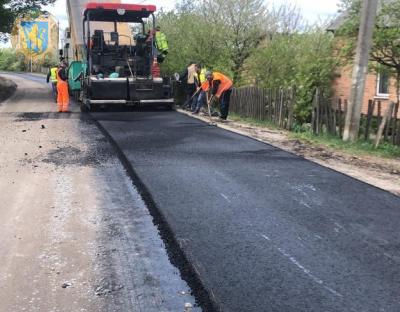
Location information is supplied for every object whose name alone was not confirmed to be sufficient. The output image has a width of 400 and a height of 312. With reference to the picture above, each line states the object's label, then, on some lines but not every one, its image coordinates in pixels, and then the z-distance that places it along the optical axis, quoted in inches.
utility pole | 373.4
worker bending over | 529.7
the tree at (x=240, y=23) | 727.1
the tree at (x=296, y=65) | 590.1
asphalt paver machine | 551.2
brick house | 716.0
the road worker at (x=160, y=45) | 585.6
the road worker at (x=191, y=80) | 598.3
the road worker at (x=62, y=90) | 573.3
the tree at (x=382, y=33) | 417.4
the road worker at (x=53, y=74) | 794.8
